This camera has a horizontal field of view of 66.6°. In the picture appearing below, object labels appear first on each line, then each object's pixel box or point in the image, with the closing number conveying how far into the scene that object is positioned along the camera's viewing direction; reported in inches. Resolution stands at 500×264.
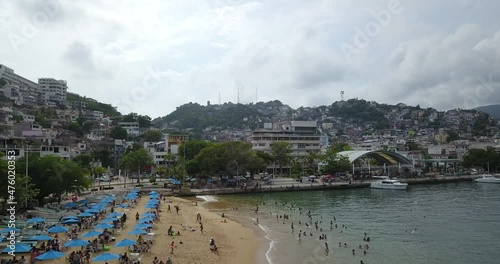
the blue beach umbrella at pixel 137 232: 1157.1
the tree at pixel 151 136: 5408.5
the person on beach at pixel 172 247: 1105.3
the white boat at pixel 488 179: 3374.5
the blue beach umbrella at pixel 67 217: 1326.3
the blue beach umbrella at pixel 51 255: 858.1
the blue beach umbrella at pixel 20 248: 900.0
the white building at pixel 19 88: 4847.4
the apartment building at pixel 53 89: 5984.3
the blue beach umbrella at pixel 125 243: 1009.0
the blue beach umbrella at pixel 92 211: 1511.8
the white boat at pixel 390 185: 3024.1
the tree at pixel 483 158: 4139.8
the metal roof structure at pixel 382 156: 3601.6
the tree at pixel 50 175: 1609.3
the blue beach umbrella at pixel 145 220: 1373.5
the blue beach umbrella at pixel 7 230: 1057.3
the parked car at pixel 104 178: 3353.8
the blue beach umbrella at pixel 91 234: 1113.4
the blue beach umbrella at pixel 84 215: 1395.8
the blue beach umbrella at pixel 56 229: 1120.3
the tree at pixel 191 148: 3855.8
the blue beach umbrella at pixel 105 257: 894.5
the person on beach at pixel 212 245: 1186.3
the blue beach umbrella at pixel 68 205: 1656.0
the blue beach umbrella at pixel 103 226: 1218.0
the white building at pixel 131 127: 5583.2
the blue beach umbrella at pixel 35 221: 1206.3
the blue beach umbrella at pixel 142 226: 1244.3
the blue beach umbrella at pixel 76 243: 976.9
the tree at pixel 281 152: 3661.4
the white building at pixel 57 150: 2539.4
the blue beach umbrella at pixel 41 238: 1021.2
